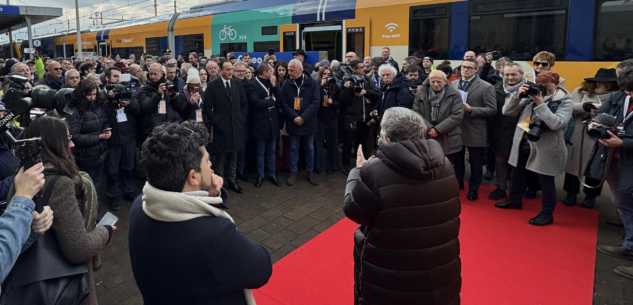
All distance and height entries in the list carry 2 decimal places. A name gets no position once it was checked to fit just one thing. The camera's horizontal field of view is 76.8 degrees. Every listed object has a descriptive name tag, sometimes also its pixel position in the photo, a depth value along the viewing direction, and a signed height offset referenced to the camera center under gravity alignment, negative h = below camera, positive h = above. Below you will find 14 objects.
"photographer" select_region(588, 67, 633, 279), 3.46 -0.66
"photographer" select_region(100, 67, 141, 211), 4.69 -0.59
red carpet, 3.15 -1.57
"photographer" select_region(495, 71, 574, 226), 4.05 -0.45
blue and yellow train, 6.68 +1.33
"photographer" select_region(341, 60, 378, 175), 6.05 -0.24
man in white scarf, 1.42 -0.53
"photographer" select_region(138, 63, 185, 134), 5.00 -0.14
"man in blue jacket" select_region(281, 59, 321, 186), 5.84 -0.24
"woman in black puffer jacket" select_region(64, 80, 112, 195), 4.16 -0.40
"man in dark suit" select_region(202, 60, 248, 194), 5.36 -0.31
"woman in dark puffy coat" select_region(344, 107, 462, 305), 2.05 -0.69
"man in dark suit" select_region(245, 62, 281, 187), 5.70 -0.38
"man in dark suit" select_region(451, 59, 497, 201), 5.04 -0.32
